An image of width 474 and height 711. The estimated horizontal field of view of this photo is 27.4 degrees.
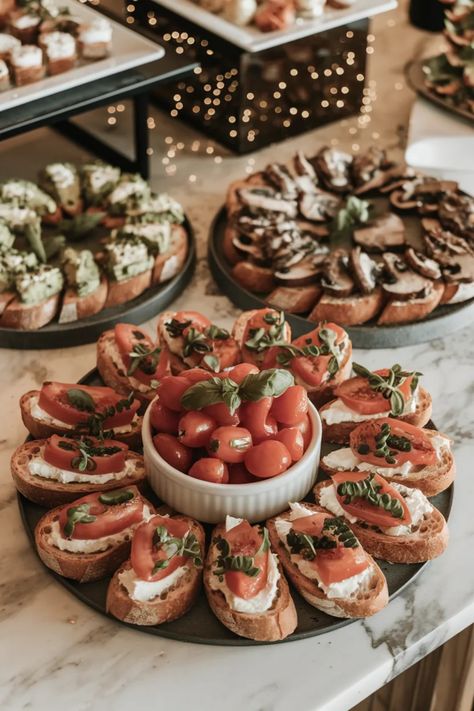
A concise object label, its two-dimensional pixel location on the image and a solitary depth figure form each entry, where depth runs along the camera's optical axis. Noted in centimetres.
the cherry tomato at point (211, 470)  140
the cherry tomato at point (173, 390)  146
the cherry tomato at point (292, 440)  144
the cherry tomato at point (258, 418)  143
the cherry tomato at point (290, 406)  145
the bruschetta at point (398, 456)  151
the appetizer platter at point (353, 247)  192
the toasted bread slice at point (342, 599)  134
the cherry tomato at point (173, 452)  145
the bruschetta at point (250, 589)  131
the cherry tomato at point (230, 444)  140
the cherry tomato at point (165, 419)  147
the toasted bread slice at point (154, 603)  133
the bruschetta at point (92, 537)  139
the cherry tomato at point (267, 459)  140
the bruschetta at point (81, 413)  158
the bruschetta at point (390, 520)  142
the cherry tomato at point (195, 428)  142
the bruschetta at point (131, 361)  167
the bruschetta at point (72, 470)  149
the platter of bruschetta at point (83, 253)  190
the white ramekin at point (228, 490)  142
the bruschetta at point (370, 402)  159
